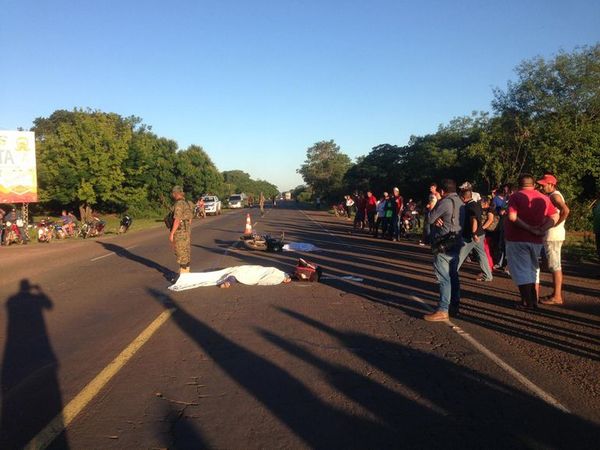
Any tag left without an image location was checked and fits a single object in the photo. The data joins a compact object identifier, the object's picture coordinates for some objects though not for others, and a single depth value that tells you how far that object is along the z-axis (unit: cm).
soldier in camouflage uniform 1069
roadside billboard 2698
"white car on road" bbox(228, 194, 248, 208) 7588
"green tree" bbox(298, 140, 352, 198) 9938
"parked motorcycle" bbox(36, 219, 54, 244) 2383
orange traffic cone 1858
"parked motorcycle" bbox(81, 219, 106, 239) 2605
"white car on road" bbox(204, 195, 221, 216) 5281
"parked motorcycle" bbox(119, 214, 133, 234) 2834
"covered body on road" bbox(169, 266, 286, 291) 1035
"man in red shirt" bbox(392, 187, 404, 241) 2067
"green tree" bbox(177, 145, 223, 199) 6310
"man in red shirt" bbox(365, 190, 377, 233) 2447
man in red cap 836
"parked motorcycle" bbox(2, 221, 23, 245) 2289
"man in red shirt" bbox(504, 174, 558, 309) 802
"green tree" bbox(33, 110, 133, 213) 3938
